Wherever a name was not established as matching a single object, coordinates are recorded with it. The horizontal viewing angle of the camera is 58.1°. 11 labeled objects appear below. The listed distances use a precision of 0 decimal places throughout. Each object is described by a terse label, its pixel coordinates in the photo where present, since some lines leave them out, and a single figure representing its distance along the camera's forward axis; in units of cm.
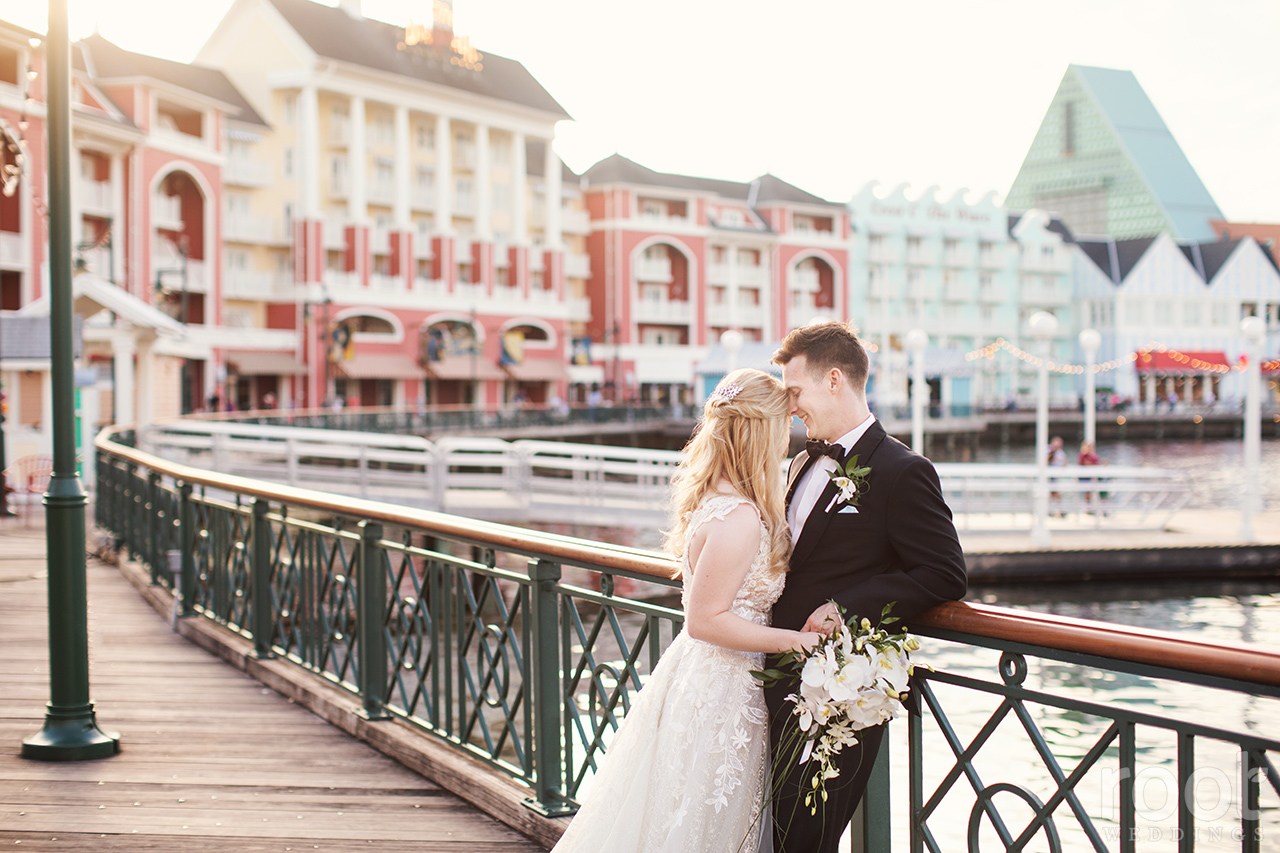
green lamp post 472
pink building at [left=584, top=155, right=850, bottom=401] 6450
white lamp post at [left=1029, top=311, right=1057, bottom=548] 1677
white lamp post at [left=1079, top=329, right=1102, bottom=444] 2539
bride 261
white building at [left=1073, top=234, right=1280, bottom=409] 7694
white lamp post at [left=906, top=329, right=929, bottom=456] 2247
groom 247
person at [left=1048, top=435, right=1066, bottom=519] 2008
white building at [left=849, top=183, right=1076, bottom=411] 7344
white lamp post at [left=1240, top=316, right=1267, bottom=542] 1777
